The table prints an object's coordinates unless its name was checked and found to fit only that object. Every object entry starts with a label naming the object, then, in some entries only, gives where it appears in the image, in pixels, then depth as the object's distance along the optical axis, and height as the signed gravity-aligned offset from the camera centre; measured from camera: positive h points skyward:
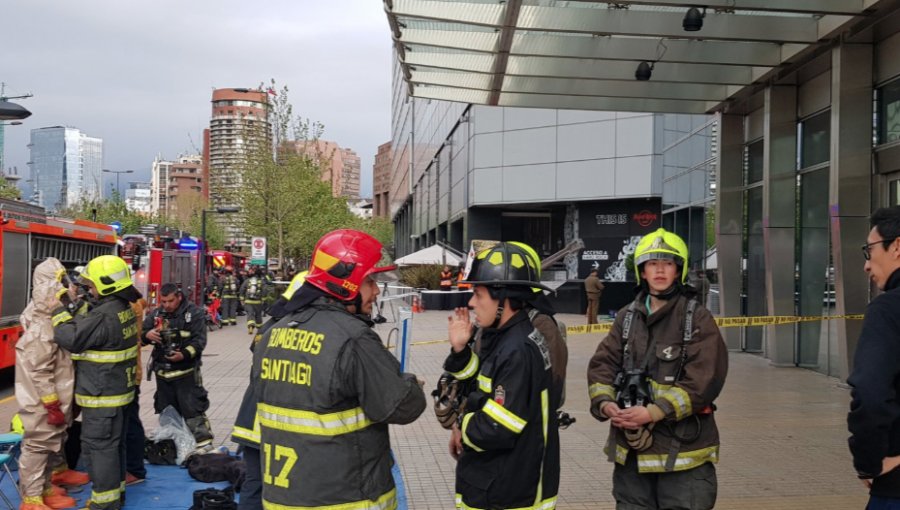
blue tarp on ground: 6.40 -2.00
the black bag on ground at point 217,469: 6.93 -1.89
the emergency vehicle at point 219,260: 31.20 -0.13
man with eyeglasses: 2.95 -0.52
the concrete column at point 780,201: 13.37 +1.05
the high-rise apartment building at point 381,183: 149.25 +15.51
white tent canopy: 32.50 +0.07
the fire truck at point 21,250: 11.70 +0.08
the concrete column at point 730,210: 15.20 +1.01
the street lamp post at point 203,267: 25.01 -0.34
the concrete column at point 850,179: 10.84 +1.19
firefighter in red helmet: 3.09 -0.59
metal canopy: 10.41 +3.15
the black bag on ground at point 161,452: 7.52 -1.88
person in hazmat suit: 5.84 -1.03
